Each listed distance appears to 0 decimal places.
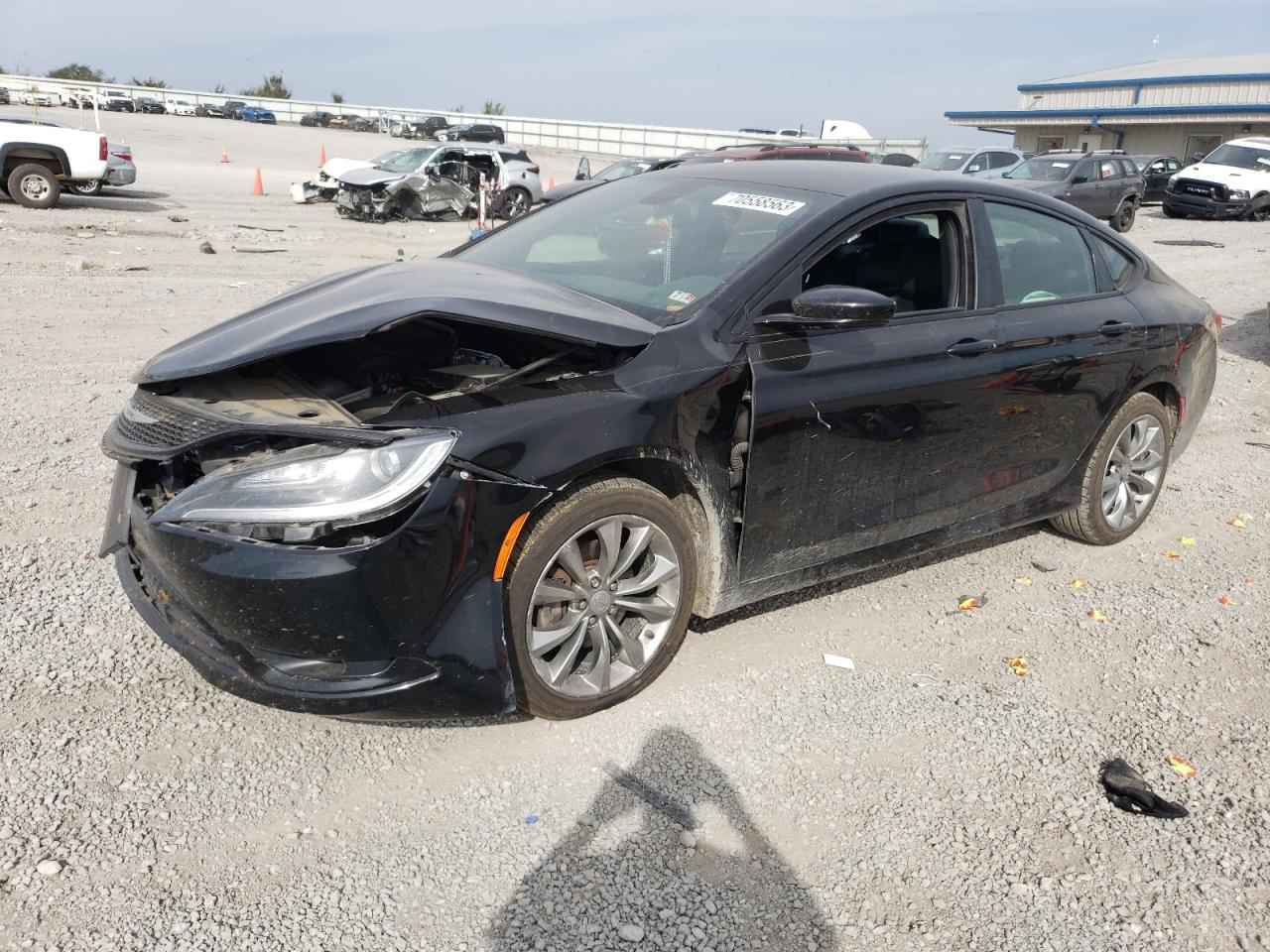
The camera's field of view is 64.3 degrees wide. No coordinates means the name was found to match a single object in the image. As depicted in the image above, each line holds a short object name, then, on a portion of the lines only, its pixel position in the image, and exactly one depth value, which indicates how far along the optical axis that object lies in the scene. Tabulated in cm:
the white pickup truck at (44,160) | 1562
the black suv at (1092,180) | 2012
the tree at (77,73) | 8706
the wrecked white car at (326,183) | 2095
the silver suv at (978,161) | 2139
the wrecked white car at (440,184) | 1880
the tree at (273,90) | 8961
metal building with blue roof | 4106
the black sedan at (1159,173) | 2711
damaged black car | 278
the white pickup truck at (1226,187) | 2347
